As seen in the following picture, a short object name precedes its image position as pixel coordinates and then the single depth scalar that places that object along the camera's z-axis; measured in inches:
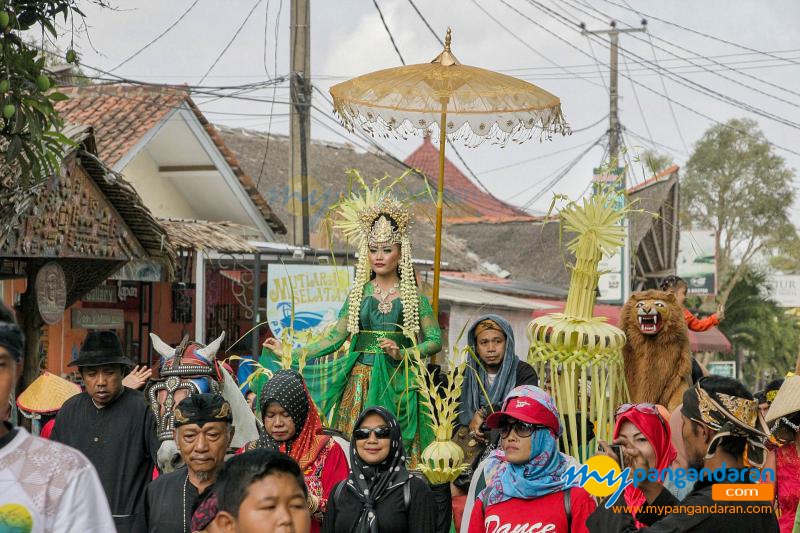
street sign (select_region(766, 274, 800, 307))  2039.9
